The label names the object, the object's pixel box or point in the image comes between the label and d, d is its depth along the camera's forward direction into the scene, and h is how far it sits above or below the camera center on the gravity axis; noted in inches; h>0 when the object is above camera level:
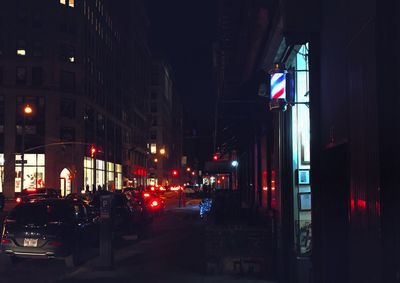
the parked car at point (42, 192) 1485.5 -27.3
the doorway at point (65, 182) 2611.5 +1.7
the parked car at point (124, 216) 717.3 -47.3
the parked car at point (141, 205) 841.4 -39.1
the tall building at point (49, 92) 2568.9 +442.0
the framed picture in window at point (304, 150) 391.2 +22.7
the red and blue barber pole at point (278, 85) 365.7 +66.4
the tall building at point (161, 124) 5103.3 +573.9
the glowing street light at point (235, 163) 1322.3 +45.9
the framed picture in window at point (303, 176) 390.0 +3.8
